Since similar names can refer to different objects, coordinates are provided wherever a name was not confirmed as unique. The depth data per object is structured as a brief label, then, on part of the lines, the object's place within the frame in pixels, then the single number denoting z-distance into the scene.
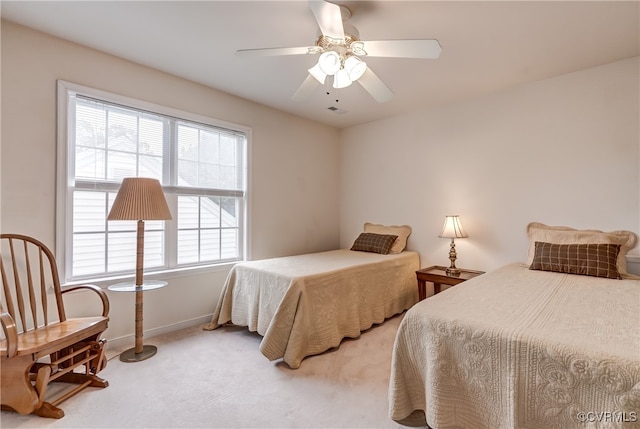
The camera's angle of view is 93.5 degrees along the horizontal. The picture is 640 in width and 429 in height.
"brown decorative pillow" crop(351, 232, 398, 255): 3.69
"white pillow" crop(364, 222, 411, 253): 3.79
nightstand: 3.05
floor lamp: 2.22
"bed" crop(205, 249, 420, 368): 2.32
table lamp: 3.26
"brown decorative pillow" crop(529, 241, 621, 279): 2.34
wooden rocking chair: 1.62
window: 2.36
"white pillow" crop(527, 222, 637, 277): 2.50
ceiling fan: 1.67
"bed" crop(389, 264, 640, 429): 1.13
